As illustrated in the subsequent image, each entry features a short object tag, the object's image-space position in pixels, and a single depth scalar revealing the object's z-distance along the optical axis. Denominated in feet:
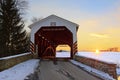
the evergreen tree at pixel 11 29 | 46.58
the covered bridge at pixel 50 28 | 31.43
